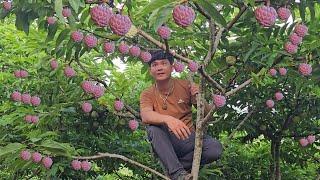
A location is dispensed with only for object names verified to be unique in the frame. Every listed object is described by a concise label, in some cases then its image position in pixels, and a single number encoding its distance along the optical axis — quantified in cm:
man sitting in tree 376
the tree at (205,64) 308
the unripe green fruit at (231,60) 411
